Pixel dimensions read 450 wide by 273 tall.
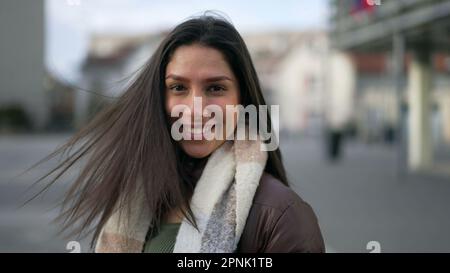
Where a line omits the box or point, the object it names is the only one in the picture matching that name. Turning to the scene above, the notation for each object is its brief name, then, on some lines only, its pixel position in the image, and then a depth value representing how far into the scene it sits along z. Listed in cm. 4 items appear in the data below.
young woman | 123
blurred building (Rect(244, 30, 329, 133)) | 3309
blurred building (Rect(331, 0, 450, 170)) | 1088
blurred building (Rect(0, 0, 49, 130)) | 3033
